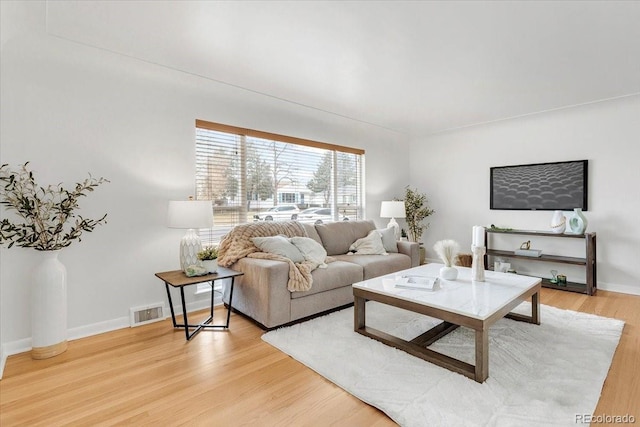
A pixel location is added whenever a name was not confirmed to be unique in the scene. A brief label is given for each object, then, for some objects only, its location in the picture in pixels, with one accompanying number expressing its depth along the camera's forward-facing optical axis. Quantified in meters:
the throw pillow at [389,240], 4.23
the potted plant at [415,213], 5.62
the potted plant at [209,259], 2.83
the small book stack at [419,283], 2.47
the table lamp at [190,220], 2.78
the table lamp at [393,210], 4.96
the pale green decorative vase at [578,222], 3.98
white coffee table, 1.98
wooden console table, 3.82
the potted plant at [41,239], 2.33
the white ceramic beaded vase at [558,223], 4.16
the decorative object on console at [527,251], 4.30
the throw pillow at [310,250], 3.20
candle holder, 2.71
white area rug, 1.68
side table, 2.61
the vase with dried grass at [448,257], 2.78
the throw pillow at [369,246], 4.03
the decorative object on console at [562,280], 4.10
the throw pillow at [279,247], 3.08
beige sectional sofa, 2.73
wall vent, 2.92
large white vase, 2.33
